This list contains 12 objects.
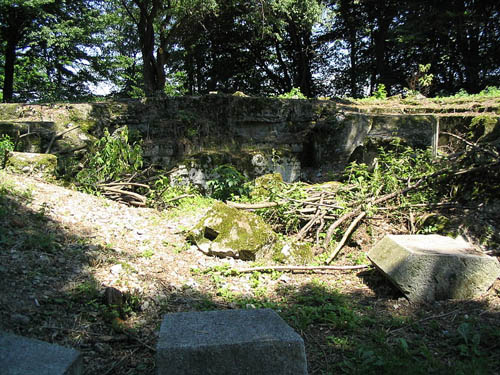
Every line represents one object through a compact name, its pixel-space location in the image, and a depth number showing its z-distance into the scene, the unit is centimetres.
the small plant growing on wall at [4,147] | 562
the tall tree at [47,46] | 1308
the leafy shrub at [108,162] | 641
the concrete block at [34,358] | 170
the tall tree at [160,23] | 1141
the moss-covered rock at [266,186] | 619
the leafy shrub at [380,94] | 1104
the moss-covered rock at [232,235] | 457
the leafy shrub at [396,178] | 561
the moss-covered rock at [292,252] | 465
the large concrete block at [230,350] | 192
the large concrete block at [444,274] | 338
